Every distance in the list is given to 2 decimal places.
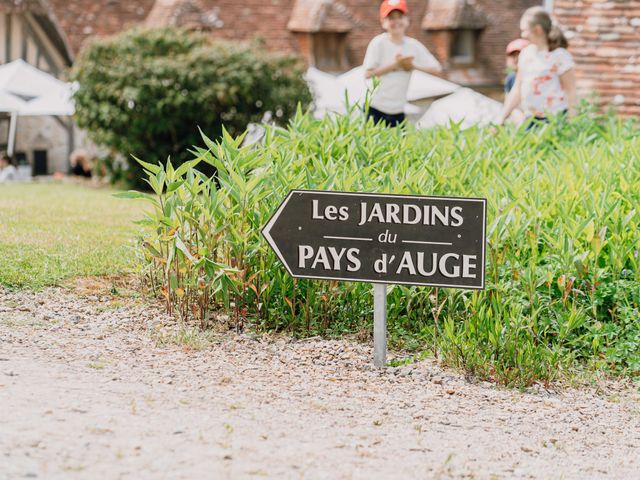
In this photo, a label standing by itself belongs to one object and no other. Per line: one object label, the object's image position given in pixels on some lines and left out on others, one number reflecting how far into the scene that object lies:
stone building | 29.52
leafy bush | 18.69
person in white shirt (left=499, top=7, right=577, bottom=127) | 11.74
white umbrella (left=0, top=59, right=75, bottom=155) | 24.94
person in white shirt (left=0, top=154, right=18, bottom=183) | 23.95
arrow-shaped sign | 6.53
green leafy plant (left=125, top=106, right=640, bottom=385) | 7.06
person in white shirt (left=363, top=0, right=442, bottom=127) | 11.36
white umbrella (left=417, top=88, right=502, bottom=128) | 22.61
